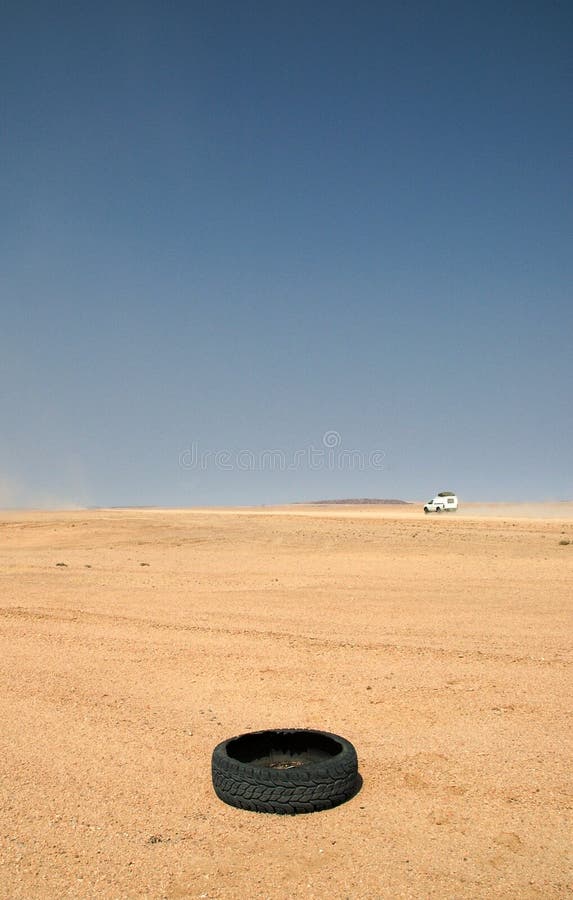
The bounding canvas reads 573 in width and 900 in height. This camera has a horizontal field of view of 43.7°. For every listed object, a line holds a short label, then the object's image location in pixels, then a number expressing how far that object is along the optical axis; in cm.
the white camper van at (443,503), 6612
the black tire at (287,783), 511
